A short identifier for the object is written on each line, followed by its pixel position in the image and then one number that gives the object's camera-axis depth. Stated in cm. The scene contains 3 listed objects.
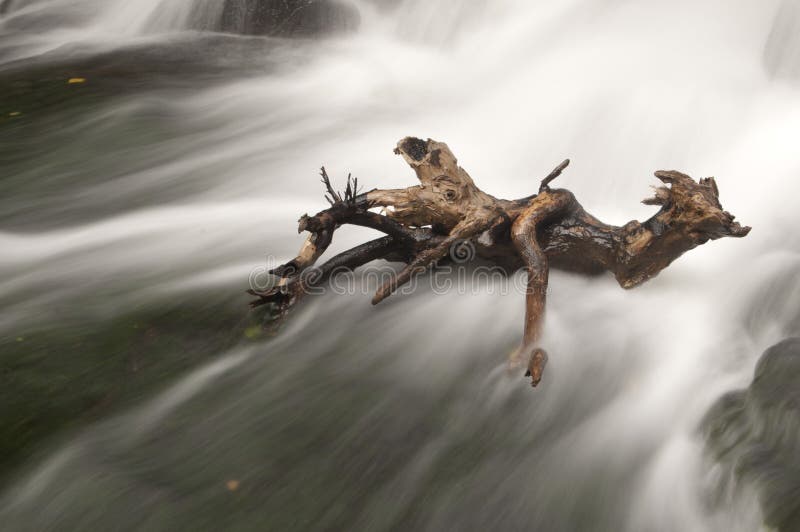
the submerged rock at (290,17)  738
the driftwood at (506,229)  320
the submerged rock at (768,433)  254
